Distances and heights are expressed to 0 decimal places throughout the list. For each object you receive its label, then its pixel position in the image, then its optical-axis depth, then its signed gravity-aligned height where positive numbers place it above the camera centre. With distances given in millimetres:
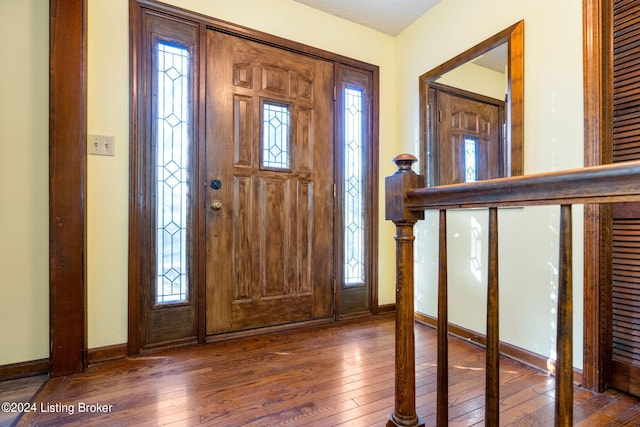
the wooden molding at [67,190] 1619 +127
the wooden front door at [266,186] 2109 +201
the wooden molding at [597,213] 1485 +3
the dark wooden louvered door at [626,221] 1434 -34
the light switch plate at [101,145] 1784 +393
